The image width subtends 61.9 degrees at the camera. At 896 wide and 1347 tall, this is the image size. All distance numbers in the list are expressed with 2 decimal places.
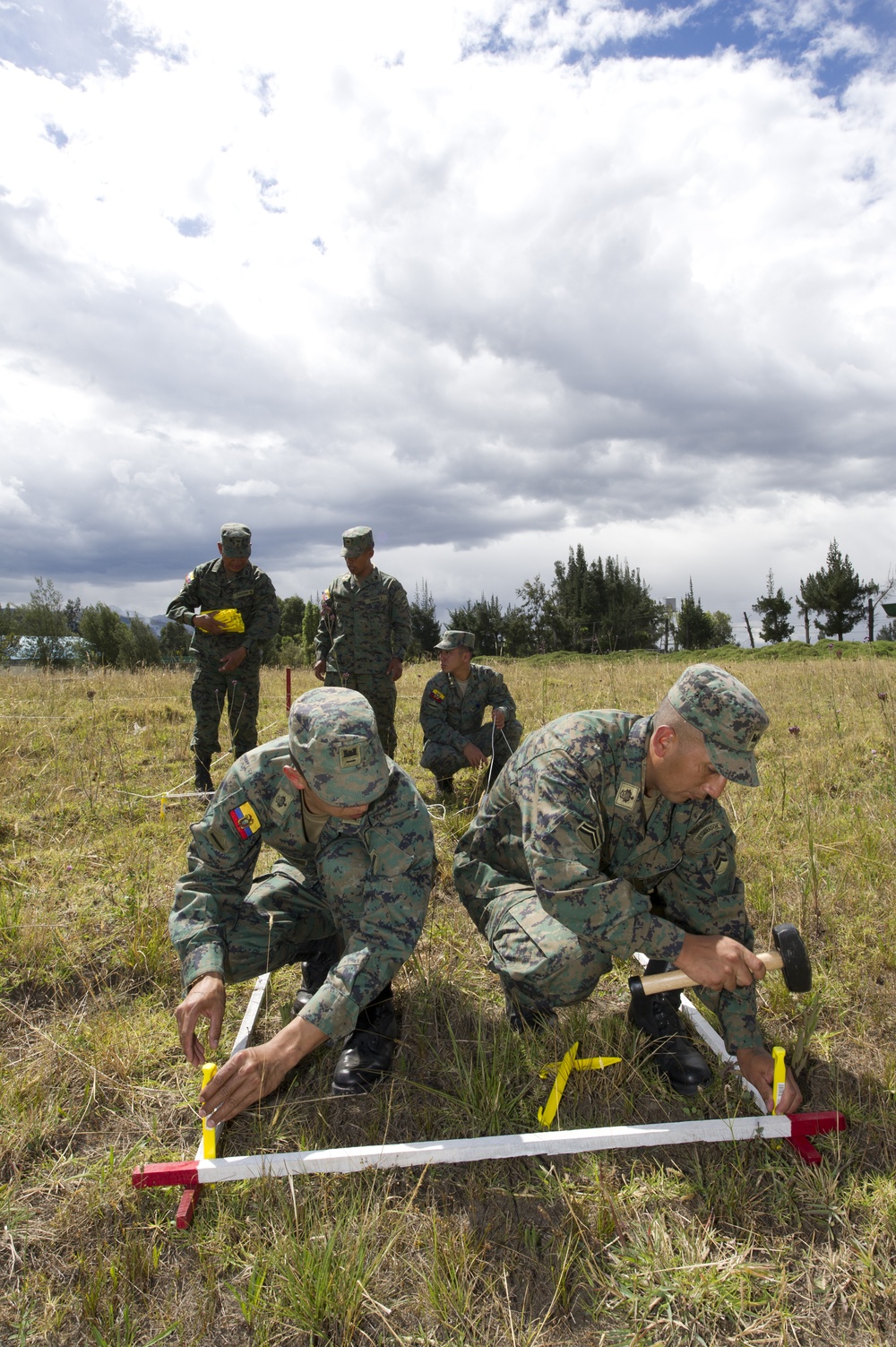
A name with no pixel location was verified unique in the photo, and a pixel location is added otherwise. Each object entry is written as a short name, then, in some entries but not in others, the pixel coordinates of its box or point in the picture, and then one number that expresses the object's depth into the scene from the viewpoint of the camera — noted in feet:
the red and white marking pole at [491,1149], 7.03
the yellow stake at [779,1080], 7.74
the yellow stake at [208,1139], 7.27
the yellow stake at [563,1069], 8.00
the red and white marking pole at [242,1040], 6.72
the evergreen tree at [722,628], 217.56
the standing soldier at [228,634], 20.07
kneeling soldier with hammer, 7.98
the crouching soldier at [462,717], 20.04
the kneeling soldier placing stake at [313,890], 7.75
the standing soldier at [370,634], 21.80
